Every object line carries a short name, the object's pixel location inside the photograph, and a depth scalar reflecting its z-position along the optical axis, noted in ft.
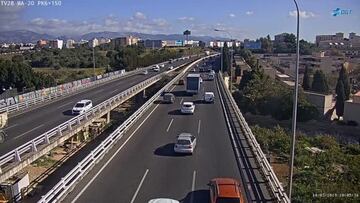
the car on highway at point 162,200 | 43.24
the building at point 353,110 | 182.80
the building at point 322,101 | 197.51
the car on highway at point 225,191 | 43.88
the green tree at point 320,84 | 244.83
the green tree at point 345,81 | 212.72
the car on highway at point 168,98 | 143.03
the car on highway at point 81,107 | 116.03
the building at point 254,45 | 371.72
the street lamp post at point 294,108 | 43.57
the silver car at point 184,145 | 70.38
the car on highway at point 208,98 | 143.23
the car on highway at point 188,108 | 117.63
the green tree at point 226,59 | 359.05
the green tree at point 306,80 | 263.29
